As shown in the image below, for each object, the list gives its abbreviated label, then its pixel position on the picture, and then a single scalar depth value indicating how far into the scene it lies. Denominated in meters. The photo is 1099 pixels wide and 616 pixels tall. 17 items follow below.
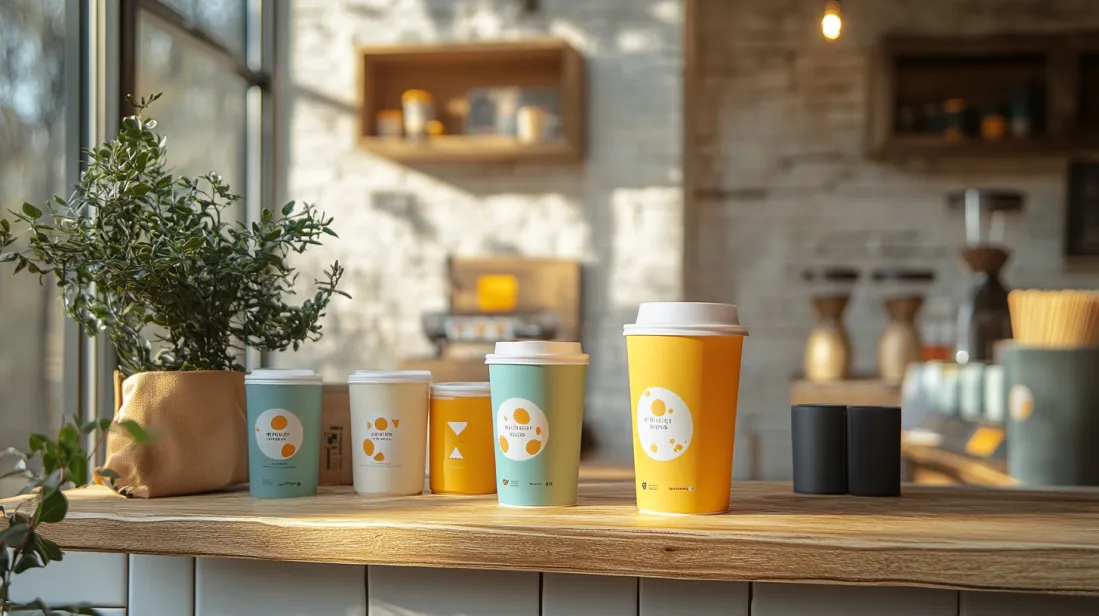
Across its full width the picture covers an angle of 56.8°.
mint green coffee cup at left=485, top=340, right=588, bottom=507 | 1.04
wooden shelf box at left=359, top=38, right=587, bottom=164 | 3.69
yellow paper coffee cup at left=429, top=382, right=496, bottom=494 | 1.12
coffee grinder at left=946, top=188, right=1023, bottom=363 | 3.33
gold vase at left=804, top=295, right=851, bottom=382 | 4.17
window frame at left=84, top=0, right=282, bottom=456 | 2.62
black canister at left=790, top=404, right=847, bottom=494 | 1.16
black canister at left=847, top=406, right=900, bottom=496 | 1.14
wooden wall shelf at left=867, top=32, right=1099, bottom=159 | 4.26
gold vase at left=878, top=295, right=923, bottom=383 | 4.09
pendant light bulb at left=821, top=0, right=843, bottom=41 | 2.15
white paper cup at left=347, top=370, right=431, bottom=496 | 1.12
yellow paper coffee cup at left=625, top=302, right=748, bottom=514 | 0.99
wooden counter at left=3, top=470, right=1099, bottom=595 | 0.86
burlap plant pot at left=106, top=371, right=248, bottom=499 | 1.11
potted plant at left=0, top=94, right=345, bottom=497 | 1.10
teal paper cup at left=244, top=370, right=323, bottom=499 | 1.12
